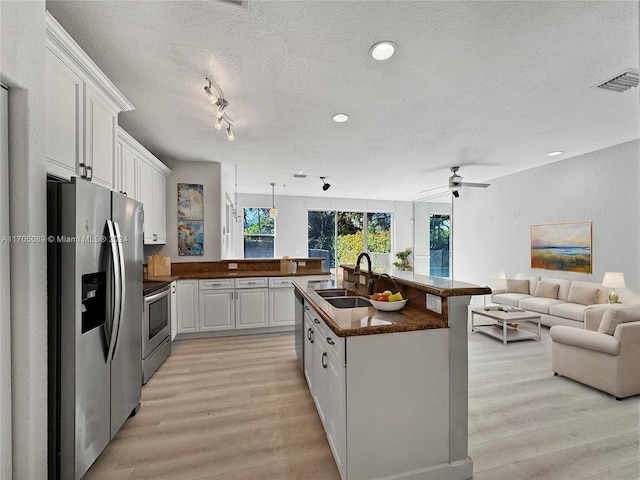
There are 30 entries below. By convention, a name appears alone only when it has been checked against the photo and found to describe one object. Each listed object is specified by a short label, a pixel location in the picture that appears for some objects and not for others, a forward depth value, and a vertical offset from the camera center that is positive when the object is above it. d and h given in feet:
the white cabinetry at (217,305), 13.96 -3.27
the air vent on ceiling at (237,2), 5.01 +4.19
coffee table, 13.13 -4.50
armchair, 8.23 -3.43
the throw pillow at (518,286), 17.53 -3.02
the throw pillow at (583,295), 13.88 -2.89
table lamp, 12.73 -2.01
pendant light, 20.06 +3.42
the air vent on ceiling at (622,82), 7.36 +4.17
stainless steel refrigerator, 5.02 -1.59
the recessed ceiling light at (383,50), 6.14 +4.13
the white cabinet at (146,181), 9.70 +2.28
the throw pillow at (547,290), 15.83 -2.95
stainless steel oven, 9.44 -3.27
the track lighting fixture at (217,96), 7.09 +3.77
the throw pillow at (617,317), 8.58 -2.40
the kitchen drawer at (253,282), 14.47 -2.26
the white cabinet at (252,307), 14.46 -3.53
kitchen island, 5.20 -2.91
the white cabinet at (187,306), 13.62 -3.22
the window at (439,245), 25.35 -0.66
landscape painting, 14.97 -0.52
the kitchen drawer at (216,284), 13.96 -2.24
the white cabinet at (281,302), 14.92 -3.37
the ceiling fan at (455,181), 16.61 +3.28
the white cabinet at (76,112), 5.35 +2.79
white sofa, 13.76 -3.31
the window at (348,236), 27.45 +0.19
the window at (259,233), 25.77 +0.47
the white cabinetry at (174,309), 12.78 -3.23
